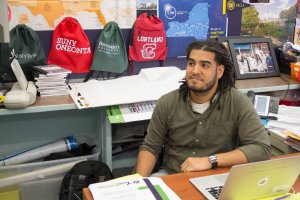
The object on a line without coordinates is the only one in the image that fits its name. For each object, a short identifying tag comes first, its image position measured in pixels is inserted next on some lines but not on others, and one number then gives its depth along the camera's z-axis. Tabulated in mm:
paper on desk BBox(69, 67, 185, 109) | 2314
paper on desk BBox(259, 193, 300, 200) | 1329
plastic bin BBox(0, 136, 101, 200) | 2334
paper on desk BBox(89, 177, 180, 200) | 1274
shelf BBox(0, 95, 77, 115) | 2146
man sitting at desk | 1829
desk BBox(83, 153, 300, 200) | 1335
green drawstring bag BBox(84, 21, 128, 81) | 2689
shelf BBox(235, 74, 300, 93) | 2689
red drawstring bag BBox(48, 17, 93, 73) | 2596
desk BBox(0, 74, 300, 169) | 2641
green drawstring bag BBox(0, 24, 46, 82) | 2424
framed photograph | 2932
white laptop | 1196
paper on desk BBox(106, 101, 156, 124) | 2277
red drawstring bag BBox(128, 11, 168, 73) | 2770
